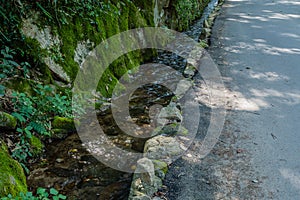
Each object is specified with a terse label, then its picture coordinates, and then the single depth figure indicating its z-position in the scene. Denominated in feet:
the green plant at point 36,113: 10.94
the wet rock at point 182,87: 17.44
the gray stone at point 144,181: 9.86
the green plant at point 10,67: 11.58
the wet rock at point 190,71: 20.45
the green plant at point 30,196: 6.84
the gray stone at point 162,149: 11.76
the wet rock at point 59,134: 13.17
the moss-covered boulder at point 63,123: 13.46
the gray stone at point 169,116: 14.17
